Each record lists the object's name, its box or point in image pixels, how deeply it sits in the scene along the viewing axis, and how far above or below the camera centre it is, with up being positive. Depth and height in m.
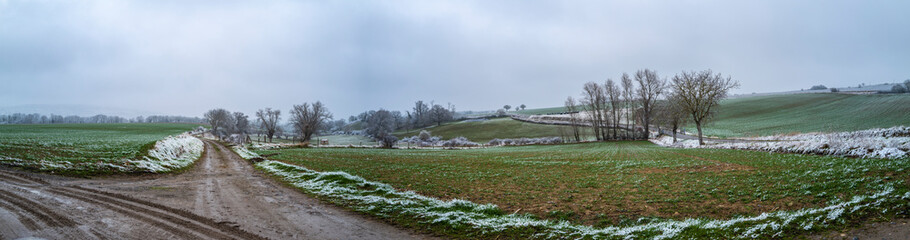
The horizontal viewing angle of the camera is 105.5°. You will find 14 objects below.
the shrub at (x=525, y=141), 70.01 -4.03
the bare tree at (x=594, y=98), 70.84 +4.64
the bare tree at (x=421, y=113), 145.38 +5.19
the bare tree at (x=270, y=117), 94.42 +3.74
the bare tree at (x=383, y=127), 75.54 -0.07
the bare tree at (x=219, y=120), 102.81 +4.05
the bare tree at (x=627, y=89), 68.62 +5.87
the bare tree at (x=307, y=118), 82.19 +2.76
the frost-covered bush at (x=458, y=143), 75.38 -4.12
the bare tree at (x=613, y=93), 70.25 +5.29
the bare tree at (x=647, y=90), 61.53 +5.07
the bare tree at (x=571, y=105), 77.91 +3.53
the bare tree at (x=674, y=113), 50.69 +0.66
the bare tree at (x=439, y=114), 147.45 +4.68
